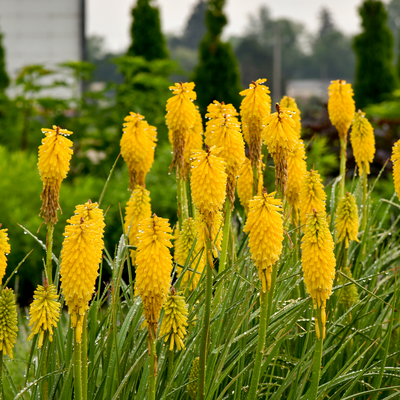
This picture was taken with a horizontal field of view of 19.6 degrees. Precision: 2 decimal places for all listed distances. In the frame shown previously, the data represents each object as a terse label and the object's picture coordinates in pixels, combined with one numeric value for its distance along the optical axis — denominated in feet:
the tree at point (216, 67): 27.12
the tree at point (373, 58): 33.32
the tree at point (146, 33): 30.06
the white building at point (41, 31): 46.59
